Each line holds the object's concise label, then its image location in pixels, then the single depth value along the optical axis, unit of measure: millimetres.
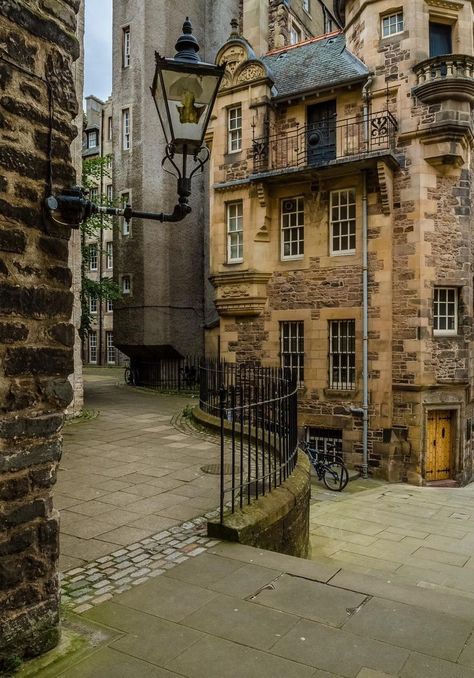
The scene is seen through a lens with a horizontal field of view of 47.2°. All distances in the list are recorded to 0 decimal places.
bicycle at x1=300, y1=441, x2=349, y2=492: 14203
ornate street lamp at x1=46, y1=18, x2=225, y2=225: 4676
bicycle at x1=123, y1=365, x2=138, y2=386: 24719
